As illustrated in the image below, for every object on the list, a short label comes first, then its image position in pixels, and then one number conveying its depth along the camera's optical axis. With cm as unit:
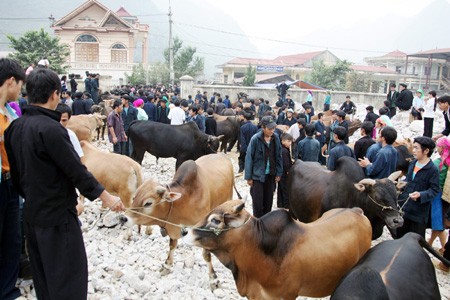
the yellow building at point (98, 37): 4241
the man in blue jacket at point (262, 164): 666
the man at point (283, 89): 2378
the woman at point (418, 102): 1722
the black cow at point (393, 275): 309
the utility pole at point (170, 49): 3148
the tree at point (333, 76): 3938
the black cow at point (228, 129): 1414
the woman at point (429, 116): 1324
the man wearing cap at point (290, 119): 1234
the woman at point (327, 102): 2224
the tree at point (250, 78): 3841
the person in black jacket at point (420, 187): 553
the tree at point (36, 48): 3180
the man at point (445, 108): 846
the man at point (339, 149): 696
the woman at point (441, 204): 604
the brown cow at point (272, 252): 388
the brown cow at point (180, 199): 513
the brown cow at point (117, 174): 688
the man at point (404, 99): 1604
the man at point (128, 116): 1122
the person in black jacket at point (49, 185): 299
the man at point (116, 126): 996
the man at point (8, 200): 370
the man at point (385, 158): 632
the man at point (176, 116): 1296
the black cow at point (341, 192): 538
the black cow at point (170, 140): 1079
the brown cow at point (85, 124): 1053
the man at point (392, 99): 1720
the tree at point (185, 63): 4650
